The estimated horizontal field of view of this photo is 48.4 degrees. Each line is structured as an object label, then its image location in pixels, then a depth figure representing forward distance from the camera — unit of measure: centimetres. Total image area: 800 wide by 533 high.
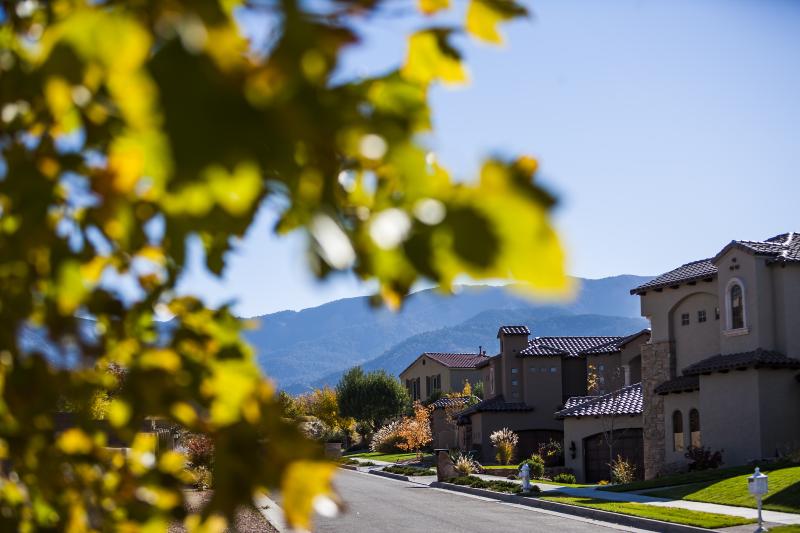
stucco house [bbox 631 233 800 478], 2892
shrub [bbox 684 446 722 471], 2975
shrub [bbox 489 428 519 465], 4562
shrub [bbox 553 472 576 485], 3600
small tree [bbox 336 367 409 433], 7681
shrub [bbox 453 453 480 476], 3662
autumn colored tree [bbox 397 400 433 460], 5344
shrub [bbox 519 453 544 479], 3578
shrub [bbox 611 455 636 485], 3325
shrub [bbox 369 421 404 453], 6388
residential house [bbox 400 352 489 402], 8069
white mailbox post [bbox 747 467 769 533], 1622
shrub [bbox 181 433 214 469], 2250
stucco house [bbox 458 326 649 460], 5119
